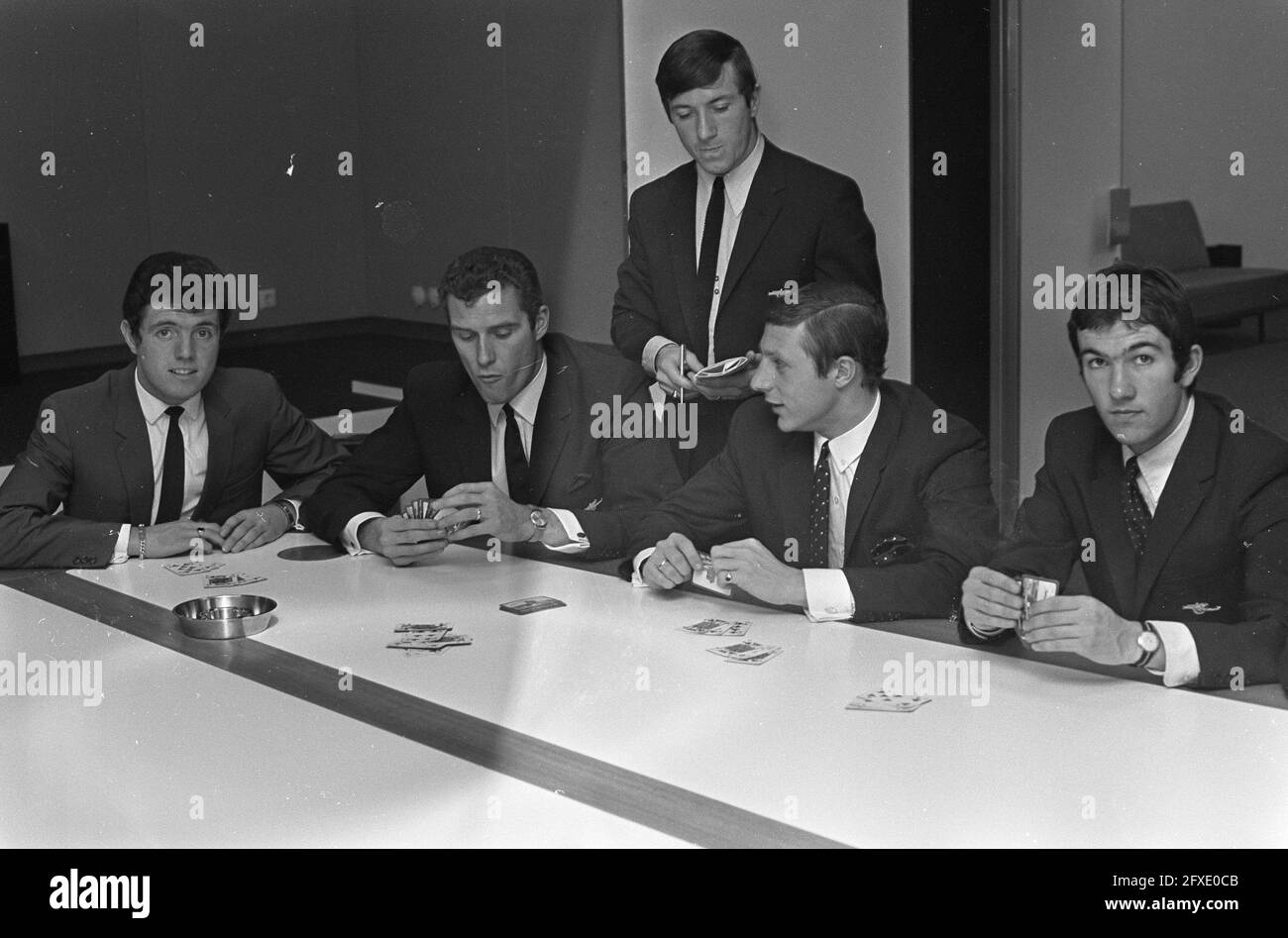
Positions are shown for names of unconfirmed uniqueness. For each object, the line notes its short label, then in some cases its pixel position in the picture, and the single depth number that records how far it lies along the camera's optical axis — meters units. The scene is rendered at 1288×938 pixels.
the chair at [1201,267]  4.11
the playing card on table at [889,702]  2.38
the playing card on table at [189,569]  3.40
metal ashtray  2.88
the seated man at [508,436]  3.63
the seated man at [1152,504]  2.58
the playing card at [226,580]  3.27
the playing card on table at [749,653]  2.63
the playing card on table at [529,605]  2.98
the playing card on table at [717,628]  2.81
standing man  4.01
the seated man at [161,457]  3.50
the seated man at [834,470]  3.10
